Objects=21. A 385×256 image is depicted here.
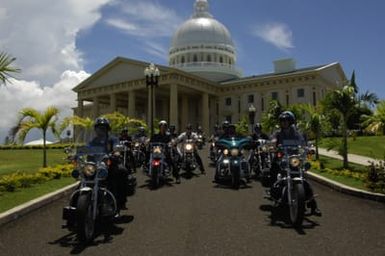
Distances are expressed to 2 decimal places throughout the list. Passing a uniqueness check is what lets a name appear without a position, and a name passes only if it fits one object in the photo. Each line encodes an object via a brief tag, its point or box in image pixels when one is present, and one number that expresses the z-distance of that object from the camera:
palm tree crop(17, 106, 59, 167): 18.34
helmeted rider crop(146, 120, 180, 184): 12.59
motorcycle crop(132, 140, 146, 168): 18.30
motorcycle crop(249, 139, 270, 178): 14.08
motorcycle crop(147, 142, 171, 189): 12.10
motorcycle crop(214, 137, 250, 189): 12.00
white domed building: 66.50
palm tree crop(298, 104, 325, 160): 21.16
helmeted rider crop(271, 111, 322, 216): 7.82
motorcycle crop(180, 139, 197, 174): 15.41
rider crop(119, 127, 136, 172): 14.48
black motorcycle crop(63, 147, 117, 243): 6.24
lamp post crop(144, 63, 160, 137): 24.98
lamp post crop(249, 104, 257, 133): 41.11
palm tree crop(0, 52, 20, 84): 11.20
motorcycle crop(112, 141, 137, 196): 7.51
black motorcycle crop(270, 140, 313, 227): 7.11
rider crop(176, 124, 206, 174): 15.76
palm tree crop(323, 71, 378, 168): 17.67
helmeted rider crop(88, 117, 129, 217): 7.40
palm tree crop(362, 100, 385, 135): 14.14
